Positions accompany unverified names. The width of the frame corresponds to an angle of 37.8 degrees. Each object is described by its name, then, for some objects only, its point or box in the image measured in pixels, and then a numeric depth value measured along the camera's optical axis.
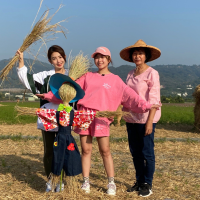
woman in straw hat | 3.47
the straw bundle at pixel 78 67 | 3.53
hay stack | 9.84
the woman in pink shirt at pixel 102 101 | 3.42
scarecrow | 3.31
